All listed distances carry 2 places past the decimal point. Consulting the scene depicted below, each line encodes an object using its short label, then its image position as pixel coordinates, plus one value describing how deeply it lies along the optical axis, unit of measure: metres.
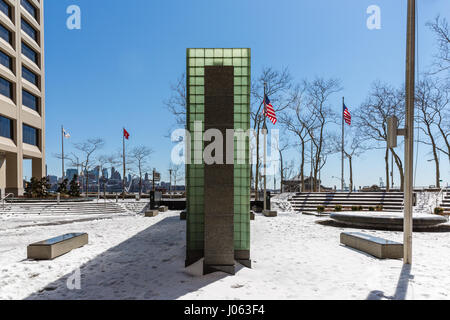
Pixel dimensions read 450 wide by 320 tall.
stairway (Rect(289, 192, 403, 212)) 25.53
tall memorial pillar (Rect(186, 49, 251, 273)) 6.64
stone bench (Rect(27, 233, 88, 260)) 8.16
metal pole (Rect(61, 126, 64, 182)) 46.67
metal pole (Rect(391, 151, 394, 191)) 39.23
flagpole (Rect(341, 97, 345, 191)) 31.99
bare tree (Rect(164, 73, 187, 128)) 33.57
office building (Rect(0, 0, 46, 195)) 35.50
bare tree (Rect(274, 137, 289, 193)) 49.62
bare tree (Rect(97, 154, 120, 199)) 54.00
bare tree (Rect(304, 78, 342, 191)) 40.84
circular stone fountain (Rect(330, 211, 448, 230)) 13.69
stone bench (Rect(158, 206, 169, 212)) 23.72
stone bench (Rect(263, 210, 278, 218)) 19.92
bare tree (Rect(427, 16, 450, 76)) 20.71
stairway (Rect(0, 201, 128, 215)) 24.02
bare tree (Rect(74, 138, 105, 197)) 51.05
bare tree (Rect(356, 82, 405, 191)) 36.64
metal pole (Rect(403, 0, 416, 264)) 7.24
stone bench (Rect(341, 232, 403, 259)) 8.02
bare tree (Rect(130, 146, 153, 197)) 55.88
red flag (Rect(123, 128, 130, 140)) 38.02
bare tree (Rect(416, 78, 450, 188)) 35.00
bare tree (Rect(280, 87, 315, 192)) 40.34
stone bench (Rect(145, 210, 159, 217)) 20.34
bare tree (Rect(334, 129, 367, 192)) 40.94
